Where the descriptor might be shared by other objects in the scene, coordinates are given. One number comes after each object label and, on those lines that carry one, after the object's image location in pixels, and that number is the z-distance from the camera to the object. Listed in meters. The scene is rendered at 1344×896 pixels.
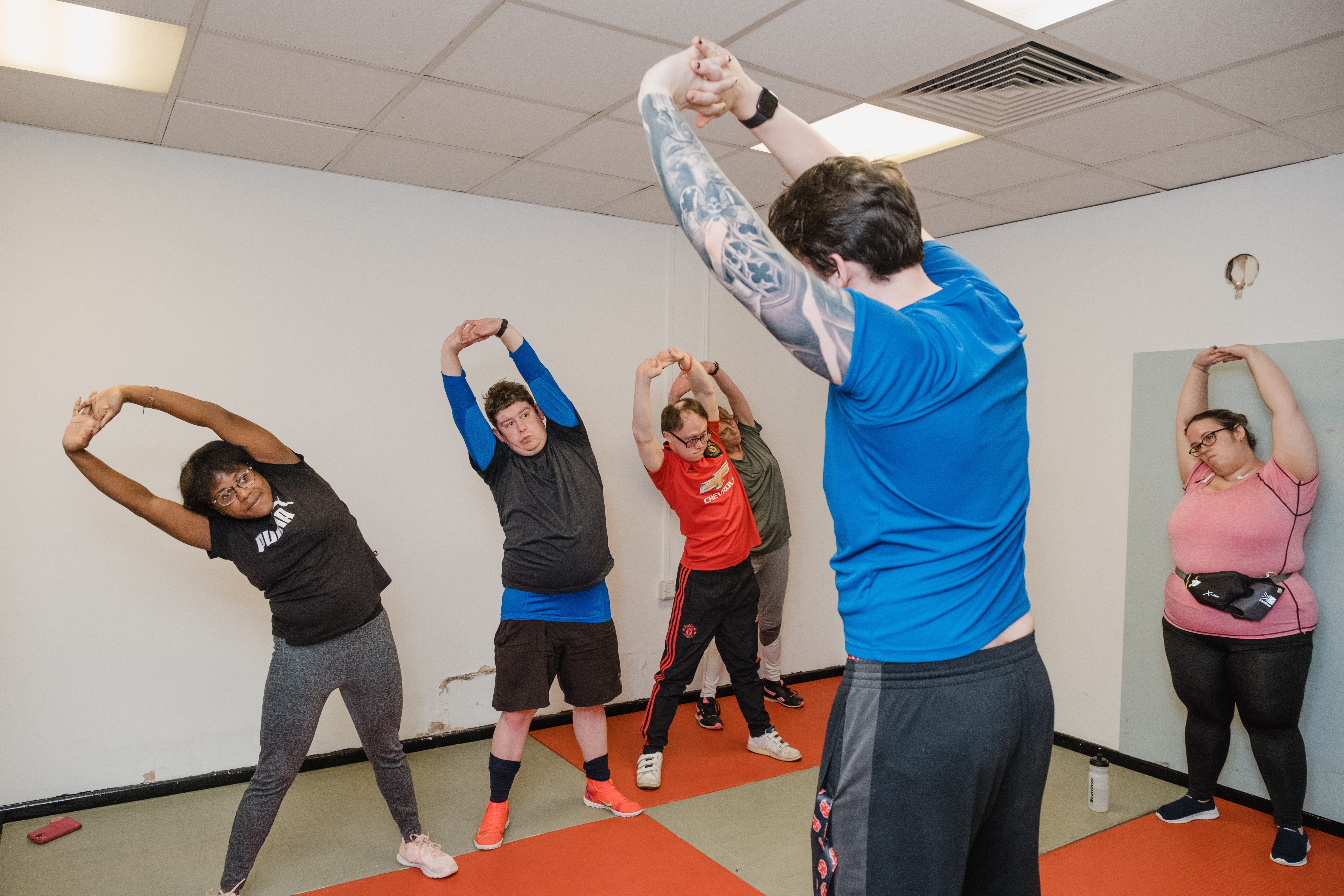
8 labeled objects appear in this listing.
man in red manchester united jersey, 3.62
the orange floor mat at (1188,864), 2.84
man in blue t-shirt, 0.99
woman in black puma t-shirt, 2.52
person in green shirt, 4.33
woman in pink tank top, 3.11
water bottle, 3.40
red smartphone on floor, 2.97
